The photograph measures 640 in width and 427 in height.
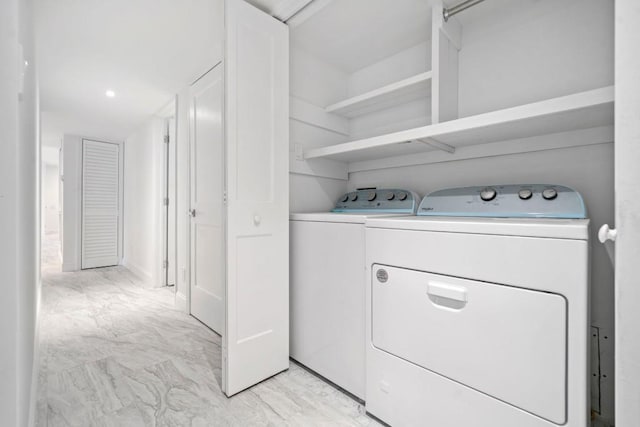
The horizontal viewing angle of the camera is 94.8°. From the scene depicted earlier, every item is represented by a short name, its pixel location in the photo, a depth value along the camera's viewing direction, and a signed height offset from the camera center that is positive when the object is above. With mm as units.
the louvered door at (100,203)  4492 +121
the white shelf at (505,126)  1007 +367
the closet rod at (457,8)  1442 +1028
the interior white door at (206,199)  2332 +98
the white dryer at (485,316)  868 -361
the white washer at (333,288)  1456 -419
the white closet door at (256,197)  1510 +79
